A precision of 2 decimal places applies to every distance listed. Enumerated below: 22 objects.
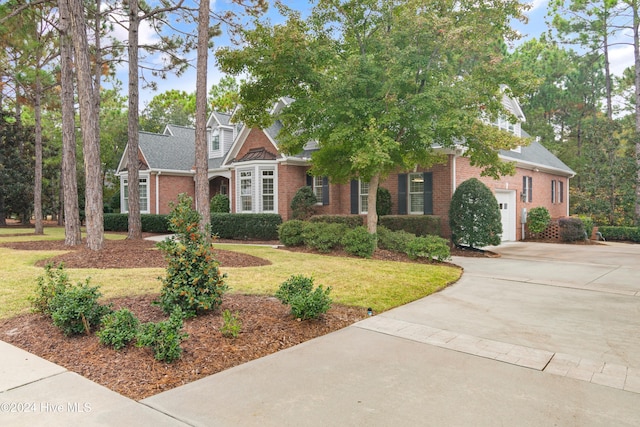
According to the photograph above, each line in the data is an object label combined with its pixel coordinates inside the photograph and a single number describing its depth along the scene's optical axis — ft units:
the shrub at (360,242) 37.09
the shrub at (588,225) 62.80
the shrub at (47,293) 16.62
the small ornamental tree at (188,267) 16.01
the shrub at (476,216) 43.37
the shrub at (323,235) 40.50
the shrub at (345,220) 50.85
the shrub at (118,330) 13.56
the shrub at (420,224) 45.93
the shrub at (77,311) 14.67
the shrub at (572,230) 58.08
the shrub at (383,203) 52.01
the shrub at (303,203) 57.26
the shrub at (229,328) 14.90
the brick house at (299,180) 50.67
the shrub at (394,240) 38.50
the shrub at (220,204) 67.72
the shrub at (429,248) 34.81
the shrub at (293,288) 17.67
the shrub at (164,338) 12.62
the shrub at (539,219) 60.23
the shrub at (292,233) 45.09
